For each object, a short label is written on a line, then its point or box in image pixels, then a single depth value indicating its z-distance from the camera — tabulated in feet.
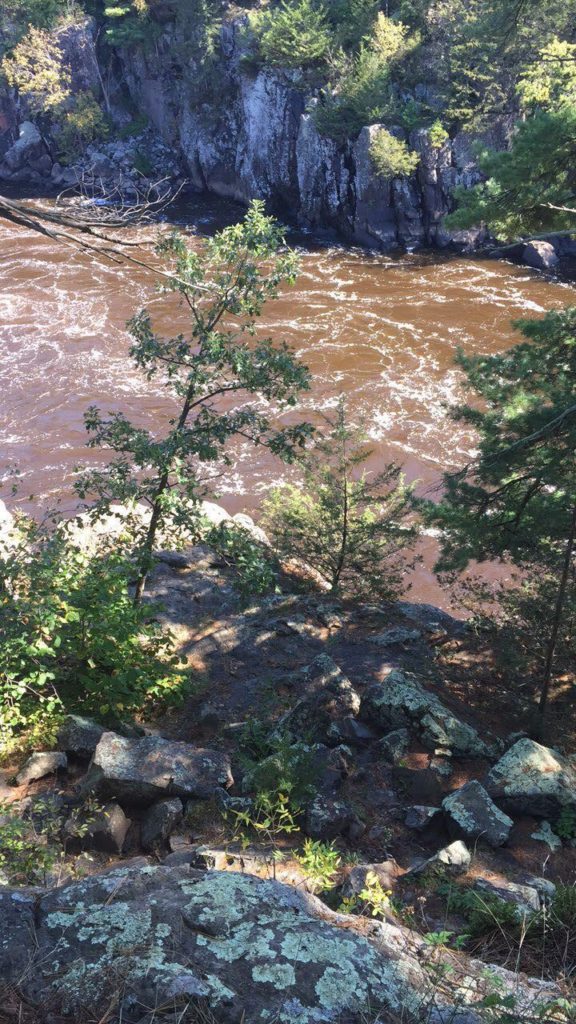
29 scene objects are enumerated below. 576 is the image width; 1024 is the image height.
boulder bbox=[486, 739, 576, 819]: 19.80
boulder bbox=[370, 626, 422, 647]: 32.17
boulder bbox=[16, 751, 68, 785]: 17.81
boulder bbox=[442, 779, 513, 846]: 18.29
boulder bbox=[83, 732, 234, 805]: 17.33
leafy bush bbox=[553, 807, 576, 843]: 19.27
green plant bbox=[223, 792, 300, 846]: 16.76
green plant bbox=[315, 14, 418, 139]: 98.48
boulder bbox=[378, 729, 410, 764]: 22.07
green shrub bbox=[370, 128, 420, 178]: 94.89
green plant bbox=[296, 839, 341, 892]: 14.14
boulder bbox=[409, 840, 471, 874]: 16.23
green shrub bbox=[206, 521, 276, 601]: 22.06
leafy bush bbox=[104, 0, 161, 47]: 127.85
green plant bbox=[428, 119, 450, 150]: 96.22
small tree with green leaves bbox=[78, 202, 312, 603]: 20.84
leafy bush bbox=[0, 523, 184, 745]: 17.42
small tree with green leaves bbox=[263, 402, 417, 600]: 37.91
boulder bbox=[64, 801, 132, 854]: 15.74
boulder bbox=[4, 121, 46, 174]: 130.00
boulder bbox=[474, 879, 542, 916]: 14.02
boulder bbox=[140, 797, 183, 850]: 16.58
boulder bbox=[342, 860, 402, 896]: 14.16
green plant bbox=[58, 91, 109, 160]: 126.93
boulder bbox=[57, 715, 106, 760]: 18.90
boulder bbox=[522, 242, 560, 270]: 92.22
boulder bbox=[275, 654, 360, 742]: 22.36
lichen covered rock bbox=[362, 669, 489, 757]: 23.07
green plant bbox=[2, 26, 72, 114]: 124.36
